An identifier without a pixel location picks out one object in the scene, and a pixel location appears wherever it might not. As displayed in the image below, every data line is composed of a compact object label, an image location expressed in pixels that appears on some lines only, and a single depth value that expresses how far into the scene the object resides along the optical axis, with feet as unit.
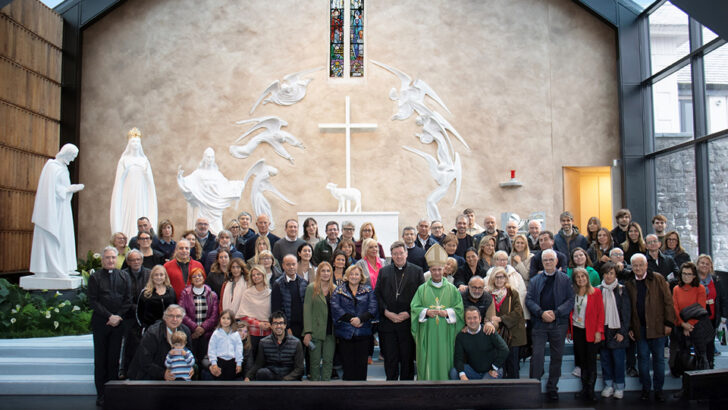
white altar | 31.91
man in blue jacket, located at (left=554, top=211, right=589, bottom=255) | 20.44
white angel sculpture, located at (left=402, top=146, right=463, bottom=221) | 36.24
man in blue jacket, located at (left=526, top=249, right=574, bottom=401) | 16.96
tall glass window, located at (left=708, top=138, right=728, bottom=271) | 28.45
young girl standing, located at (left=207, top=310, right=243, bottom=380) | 16.05
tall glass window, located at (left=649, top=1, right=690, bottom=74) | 31.96
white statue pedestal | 24.56
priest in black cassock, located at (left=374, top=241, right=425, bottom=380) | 16.67
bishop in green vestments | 16.14
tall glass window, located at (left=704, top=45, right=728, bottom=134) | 28.48
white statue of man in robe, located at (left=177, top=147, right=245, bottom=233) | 29.96
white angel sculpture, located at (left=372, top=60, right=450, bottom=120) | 36.88
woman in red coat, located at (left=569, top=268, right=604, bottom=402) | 17.08
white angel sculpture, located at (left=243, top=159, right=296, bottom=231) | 36.14
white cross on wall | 35.96
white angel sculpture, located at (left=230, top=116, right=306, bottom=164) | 36.76
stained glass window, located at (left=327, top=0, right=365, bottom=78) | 37.73
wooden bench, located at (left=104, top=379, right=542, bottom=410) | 10.31
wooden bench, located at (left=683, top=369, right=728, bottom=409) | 10.37
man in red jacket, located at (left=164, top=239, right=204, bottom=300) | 17.80
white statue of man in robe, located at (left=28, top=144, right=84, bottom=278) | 24.25
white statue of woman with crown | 26.94
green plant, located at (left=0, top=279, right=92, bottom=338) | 22.62
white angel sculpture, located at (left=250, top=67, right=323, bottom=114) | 37.04
